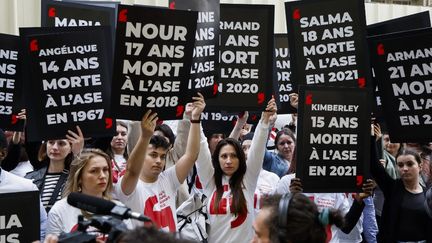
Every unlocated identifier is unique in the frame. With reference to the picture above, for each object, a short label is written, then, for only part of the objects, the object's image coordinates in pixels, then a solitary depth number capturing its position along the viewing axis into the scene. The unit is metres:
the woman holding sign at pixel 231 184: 5.33
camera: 2.35
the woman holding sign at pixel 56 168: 5.23
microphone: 2.42
